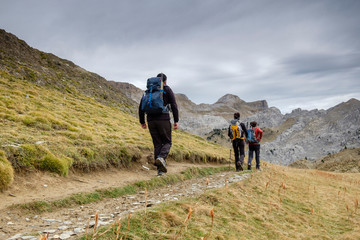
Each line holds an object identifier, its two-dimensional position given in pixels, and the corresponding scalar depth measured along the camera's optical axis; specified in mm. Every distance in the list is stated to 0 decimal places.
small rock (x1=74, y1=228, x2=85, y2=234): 3618
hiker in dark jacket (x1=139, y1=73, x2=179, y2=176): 8414
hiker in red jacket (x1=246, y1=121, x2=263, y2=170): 14844
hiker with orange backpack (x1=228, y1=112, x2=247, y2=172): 13307
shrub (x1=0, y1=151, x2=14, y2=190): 5664
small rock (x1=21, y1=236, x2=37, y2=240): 3286
